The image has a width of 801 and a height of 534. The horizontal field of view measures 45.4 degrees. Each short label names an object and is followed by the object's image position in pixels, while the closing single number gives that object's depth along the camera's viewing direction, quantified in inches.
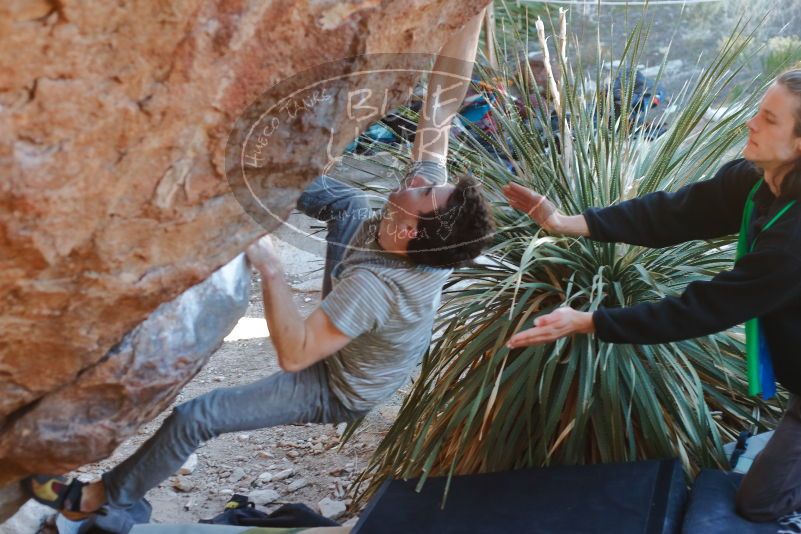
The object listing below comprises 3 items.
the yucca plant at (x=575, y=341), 114.3
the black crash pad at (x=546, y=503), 102.3
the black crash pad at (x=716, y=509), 99.9
